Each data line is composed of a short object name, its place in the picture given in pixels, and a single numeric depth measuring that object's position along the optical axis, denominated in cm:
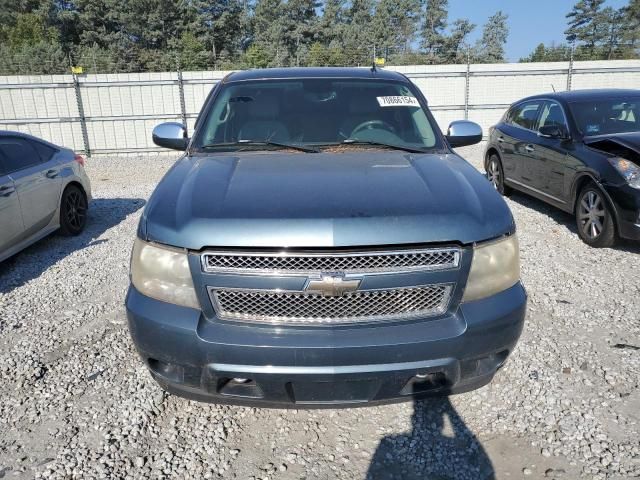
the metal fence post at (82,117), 1480
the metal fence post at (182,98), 1509
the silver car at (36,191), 518
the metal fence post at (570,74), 1606
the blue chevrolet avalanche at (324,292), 205
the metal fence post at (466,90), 1596
